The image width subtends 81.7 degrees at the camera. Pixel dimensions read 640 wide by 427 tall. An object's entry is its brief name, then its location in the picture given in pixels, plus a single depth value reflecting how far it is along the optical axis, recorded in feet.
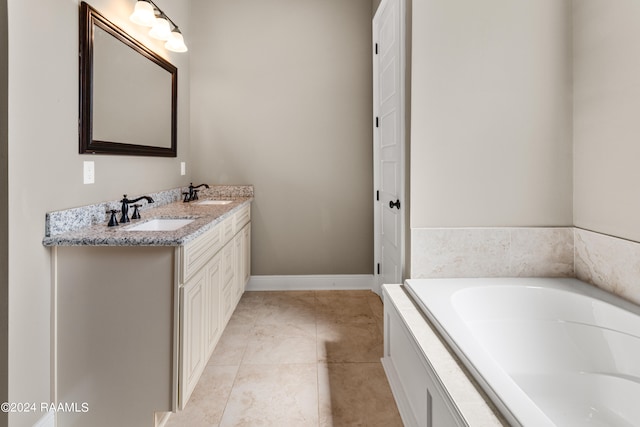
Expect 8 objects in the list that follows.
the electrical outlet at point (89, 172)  6.10
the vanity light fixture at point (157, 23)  7.28
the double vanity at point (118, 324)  5.20
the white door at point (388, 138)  8.14
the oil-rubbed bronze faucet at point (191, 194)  10.35
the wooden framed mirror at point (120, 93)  6.04
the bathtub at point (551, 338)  4.55
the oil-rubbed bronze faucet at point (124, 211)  6.59
